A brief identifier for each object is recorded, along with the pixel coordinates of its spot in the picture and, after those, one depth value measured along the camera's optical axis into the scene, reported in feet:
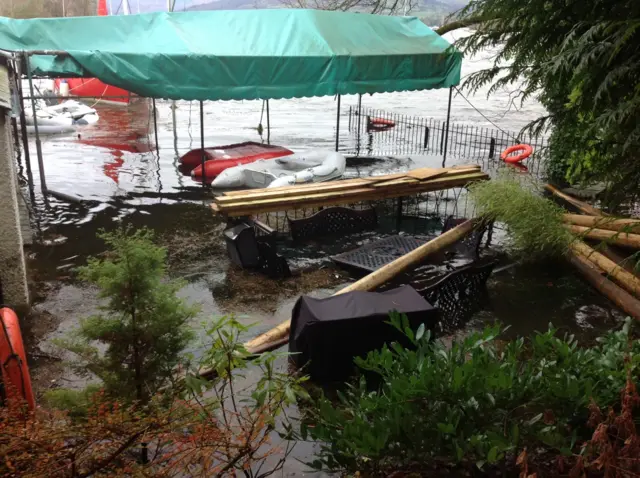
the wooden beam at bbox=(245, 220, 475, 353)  21.86
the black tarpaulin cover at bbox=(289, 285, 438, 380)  19.07
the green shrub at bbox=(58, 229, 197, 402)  13.17
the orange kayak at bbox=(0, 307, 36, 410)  13.32
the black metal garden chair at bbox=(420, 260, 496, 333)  24.52
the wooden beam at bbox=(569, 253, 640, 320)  25.57
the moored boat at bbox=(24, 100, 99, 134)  75.77
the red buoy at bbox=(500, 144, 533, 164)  59.88
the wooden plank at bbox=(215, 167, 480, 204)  33.09
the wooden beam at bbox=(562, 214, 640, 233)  32.32
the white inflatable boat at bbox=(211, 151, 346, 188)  45.32
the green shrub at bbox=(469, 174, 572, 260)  30.68
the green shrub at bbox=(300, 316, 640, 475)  10.21
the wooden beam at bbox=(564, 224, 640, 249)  28.73
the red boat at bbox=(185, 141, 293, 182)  51.37
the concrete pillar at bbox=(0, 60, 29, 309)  24.12
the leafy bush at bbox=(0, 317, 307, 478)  8.02
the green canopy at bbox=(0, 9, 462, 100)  39.47
